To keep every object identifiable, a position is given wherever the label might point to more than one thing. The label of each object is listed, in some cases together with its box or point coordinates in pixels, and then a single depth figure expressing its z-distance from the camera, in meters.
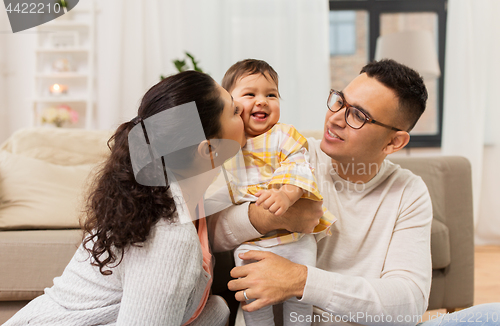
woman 0.77
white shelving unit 3.41
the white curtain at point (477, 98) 3.37
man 0.97
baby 0.99
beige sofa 1.43
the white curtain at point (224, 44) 3.38
